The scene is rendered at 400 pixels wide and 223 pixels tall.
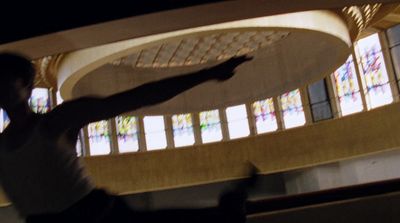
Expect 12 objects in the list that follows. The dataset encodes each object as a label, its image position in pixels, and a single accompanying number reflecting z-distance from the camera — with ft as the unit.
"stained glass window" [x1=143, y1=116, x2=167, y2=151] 59.62
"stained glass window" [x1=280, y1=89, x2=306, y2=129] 58.49
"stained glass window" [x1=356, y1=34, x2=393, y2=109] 54.60
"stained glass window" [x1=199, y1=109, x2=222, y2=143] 60.64
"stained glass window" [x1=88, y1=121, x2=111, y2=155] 58.08
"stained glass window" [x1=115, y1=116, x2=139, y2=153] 59.31
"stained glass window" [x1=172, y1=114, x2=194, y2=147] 60.13
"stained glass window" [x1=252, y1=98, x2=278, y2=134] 59.77
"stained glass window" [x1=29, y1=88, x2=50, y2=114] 57.93
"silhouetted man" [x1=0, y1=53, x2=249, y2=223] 5.32
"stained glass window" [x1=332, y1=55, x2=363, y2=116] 55.93
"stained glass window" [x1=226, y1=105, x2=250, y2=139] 60.08
